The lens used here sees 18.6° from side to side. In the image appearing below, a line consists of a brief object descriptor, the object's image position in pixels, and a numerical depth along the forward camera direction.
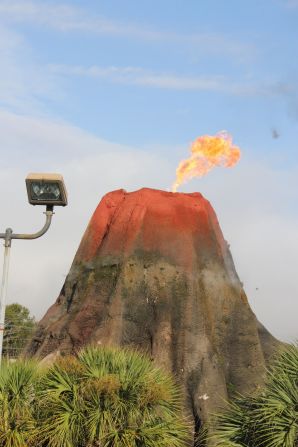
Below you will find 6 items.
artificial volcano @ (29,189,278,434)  21.55
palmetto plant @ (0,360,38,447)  15.41
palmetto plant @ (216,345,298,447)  13.66
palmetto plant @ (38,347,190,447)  15.02
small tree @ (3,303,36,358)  74.19
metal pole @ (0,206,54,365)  14.34
